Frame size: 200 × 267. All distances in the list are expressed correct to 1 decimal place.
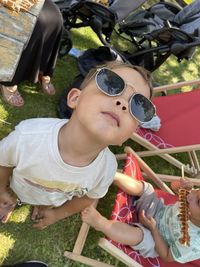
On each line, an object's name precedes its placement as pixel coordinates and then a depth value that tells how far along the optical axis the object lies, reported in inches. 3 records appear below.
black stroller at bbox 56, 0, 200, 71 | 83.2
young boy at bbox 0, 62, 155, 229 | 37.9
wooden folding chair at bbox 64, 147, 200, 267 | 55.0
